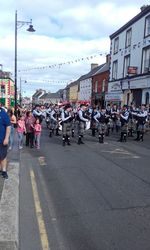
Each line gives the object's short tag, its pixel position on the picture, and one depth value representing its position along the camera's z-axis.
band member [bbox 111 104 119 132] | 12.87
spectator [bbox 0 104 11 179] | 4.73
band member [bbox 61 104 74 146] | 9.14
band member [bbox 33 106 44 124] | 9.08
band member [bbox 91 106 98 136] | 11.19
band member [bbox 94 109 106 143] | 9.88
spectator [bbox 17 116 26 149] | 8.18
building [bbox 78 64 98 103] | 37.80
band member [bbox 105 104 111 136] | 12.16
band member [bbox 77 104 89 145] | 9.71
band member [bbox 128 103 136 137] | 11.55
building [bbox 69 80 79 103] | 50.94
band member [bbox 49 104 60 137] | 11.54
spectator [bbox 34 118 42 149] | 8.34
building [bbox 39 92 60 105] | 80.50
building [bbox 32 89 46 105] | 97.34
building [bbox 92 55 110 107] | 30.41
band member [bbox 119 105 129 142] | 10.21
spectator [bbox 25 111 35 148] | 8.44
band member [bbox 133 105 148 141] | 10.47
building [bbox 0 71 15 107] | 41.75
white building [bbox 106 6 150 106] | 17.63
